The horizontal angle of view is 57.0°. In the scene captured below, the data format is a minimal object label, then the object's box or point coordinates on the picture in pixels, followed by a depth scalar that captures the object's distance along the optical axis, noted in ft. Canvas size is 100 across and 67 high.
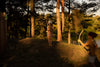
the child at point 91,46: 10.17
